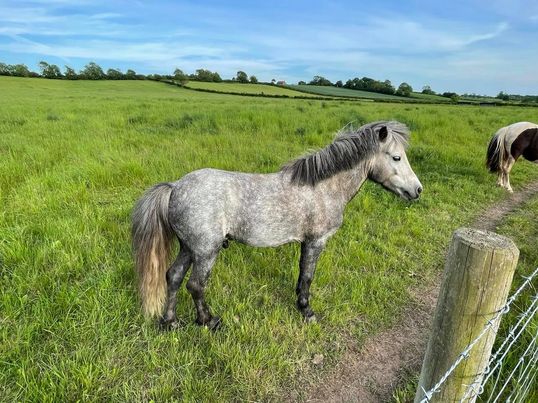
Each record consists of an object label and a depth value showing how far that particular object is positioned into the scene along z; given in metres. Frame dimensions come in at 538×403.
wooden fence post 1.45
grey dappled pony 2.73
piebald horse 7.98
